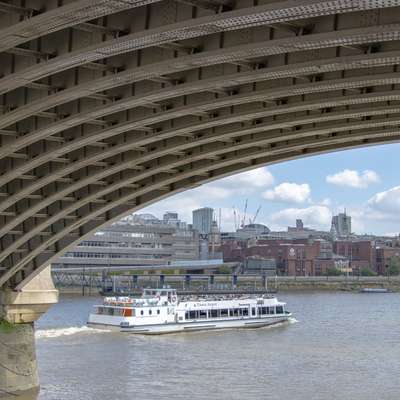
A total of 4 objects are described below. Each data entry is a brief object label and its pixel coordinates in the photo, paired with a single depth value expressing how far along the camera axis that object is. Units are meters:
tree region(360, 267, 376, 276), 191.88
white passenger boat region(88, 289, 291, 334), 67.50
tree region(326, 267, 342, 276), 185.50
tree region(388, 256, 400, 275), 194.69
